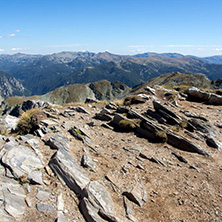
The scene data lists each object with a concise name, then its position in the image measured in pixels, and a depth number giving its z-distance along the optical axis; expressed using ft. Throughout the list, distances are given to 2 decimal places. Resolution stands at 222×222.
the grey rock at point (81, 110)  82.31
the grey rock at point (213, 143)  50.16
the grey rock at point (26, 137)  45.89
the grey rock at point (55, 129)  53.60
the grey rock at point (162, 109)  63.52
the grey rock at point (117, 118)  65.48
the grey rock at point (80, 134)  51.00
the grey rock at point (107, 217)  25.66
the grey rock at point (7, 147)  37.52
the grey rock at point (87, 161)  38.53
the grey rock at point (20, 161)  33.09
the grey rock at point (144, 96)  89.97
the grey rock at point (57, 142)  43.91
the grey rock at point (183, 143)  47.93
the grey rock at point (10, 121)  71.92
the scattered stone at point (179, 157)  43.61
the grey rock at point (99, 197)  27.78
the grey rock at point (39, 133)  49.70
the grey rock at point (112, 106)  85.53
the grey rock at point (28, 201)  26.45
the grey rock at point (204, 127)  57.67
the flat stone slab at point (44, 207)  26.05
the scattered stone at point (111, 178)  34.34
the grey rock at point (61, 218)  24.68
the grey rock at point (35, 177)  31.57
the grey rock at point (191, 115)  67.54
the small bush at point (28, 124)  59.00
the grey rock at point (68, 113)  74.64
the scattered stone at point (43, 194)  28.37
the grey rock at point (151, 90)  102.14
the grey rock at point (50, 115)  68.49
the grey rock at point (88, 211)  25.73
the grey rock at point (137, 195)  30.87
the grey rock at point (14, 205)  24.22
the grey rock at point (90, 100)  116.19
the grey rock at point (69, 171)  32.09
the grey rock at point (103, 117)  71.70
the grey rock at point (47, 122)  58.31
